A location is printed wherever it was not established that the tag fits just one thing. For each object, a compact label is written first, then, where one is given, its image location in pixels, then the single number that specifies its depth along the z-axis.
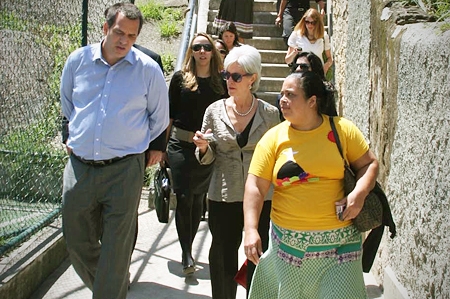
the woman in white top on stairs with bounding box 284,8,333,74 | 8.86
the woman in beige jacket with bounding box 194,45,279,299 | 4.60
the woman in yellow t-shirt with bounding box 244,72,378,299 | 3.72
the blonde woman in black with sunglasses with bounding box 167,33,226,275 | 5.86
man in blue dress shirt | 4.38
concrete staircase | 10.53
